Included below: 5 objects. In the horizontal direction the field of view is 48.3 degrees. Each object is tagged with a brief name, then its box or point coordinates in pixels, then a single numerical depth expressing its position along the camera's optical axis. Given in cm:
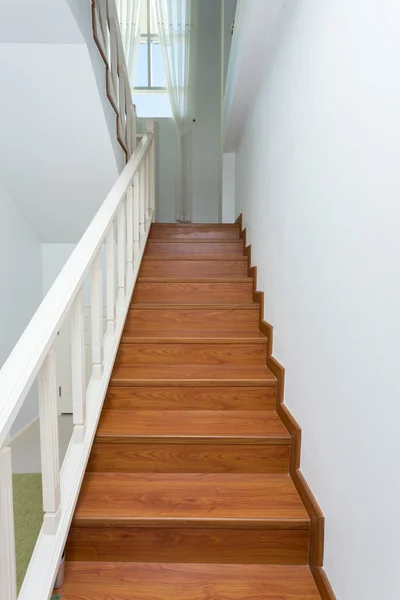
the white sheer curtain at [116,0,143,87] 379
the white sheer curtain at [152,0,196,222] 439
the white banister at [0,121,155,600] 106
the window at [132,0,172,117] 603
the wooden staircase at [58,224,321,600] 157
